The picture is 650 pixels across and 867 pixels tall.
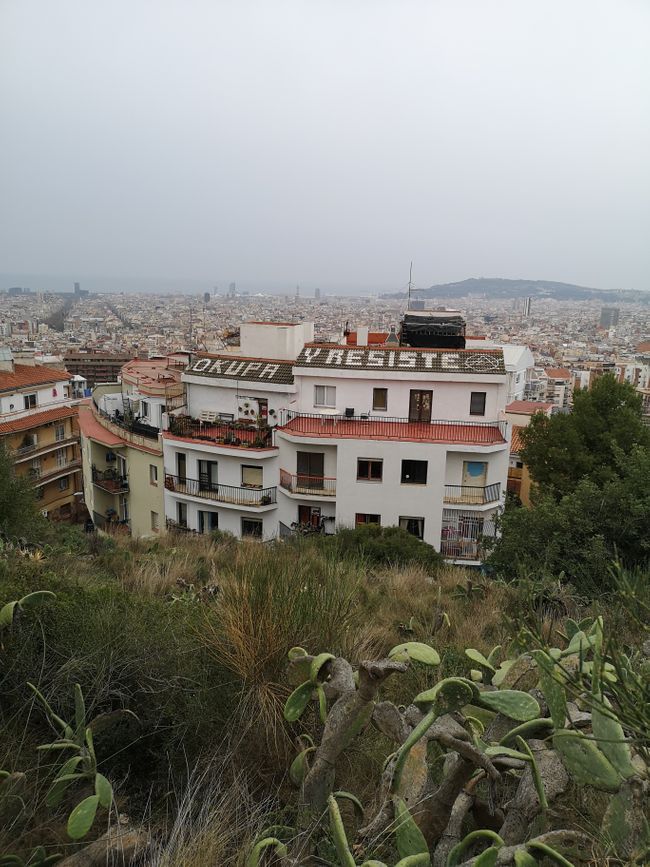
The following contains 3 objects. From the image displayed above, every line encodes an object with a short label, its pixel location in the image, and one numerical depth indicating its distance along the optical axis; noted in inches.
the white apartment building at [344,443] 843.4
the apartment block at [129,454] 1012.5
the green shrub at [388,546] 518.6
